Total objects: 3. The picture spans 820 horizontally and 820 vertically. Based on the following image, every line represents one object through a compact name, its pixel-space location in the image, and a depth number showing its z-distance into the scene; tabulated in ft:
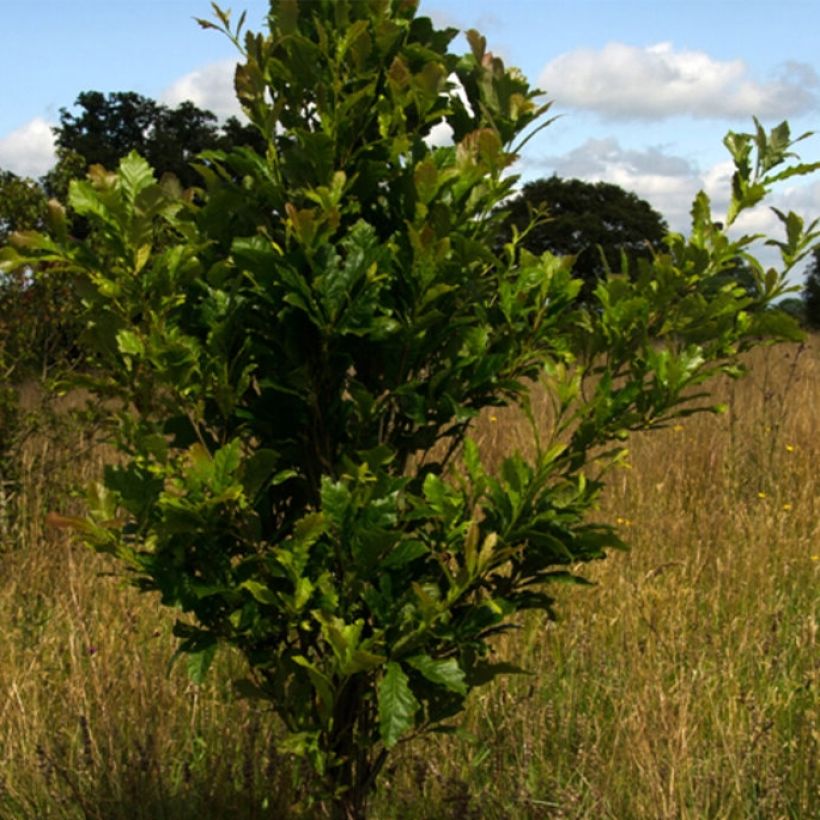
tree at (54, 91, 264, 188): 96.27
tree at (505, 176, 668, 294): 97.86
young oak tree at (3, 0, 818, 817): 6.71
